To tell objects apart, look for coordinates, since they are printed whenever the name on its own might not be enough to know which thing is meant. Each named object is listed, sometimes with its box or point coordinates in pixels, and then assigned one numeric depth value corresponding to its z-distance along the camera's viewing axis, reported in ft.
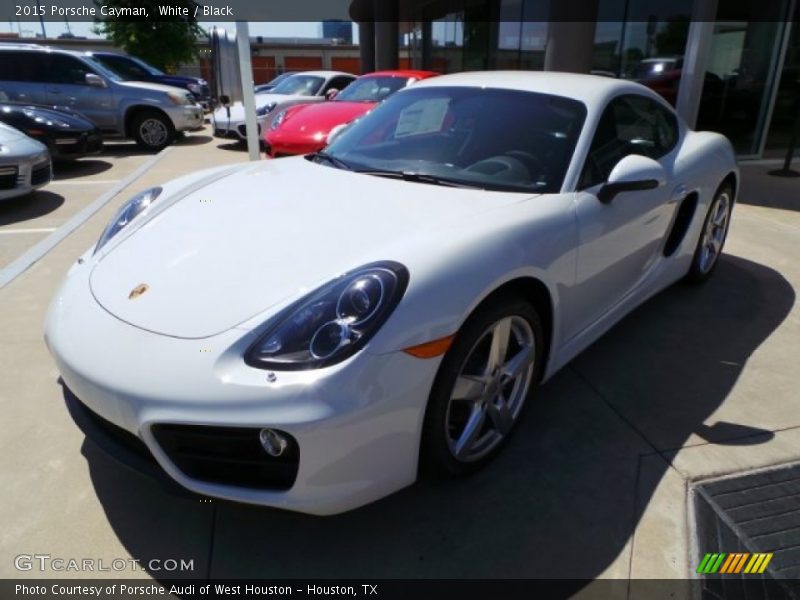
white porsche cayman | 5.20
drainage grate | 5.84
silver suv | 31.55
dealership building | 27.25
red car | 19.11
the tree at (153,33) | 76.59
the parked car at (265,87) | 42.07
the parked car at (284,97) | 30.91
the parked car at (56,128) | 24.52
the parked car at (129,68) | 42.39
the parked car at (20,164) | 18.24
